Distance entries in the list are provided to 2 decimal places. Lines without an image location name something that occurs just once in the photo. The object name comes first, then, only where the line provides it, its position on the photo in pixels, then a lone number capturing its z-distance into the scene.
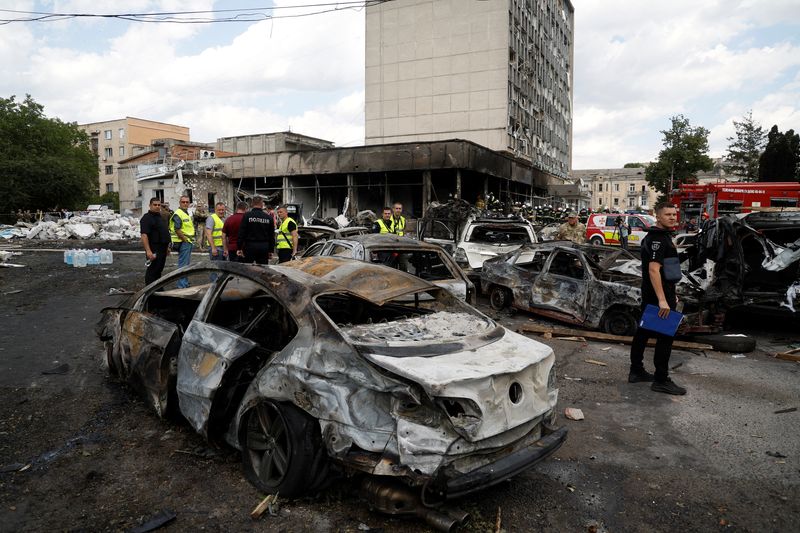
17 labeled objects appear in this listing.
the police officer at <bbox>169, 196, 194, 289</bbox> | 9.60
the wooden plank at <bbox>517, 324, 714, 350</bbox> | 6.93
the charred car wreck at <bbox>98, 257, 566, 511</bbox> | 2.61
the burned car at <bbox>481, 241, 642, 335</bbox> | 7.58
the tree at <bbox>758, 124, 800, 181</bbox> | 35.72
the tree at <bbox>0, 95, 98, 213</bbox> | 47.78
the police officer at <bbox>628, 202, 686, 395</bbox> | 5.17
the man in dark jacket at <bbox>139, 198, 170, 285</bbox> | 8.46
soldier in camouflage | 11.95
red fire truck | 19.34
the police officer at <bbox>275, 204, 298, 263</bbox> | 9.53
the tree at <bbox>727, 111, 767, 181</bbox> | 49.94
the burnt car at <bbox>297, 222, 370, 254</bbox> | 10.59
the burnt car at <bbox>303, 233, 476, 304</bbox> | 6.83
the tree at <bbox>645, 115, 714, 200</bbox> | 51.28
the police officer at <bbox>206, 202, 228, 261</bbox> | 9.59
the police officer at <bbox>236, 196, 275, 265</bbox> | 8.09
